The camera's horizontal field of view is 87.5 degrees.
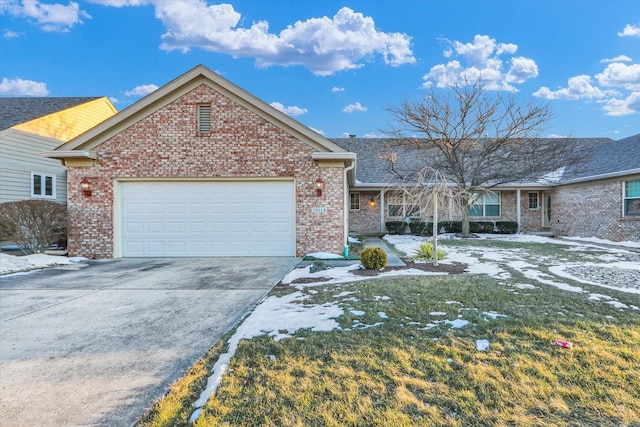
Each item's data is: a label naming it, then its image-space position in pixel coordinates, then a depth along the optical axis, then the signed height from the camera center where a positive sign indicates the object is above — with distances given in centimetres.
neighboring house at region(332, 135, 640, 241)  1426 +73
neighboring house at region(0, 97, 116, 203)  1276 +303
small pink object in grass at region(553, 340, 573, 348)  321 -128
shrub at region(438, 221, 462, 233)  1816 -76
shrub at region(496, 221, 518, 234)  1781 -79
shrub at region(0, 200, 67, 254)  935 -32
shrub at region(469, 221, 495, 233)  1791 -78
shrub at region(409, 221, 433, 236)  1728 -84
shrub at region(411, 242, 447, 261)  842 -106
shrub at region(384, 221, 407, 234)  1800 -76
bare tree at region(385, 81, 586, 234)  1566 +379
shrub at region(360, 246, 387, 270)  734 -103
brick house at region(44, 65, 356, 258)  977 +140
